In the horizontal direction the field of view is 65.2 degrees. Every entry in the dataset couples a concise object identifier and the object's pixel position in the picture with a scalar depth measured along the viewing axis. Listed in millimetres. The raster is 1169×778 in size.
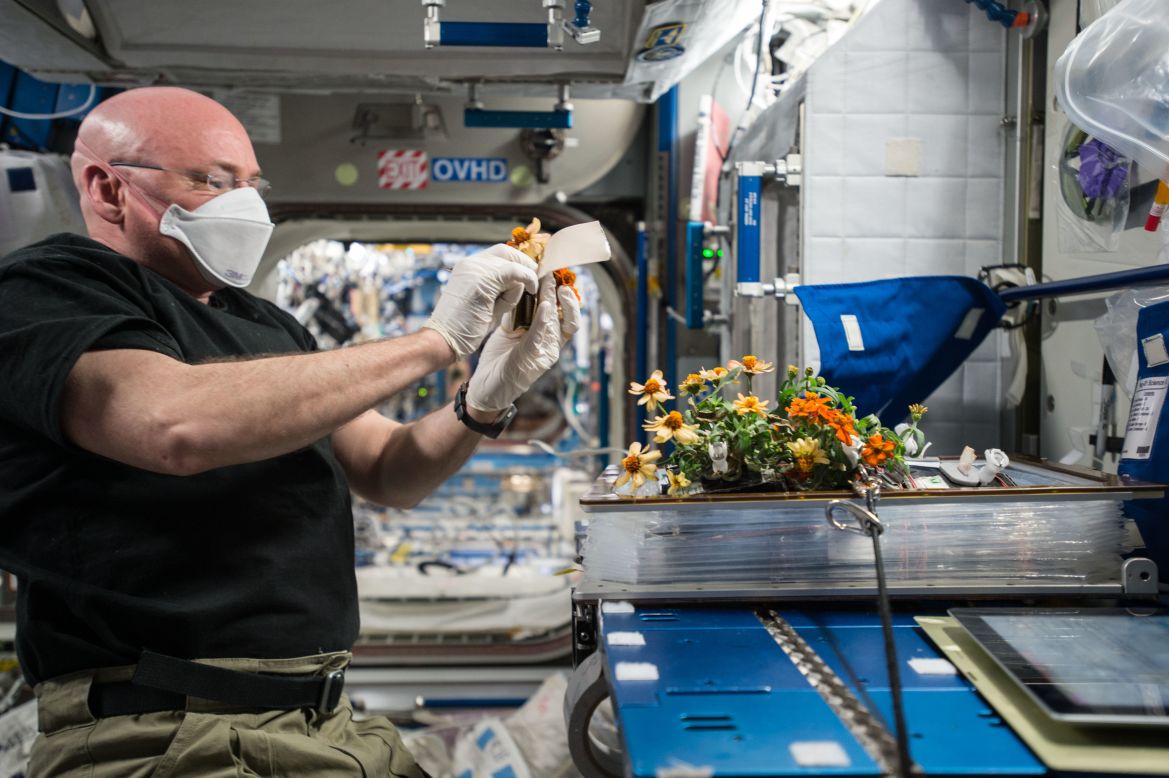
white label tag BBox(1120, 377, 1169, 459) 1585
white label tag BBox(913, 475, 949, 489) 1535
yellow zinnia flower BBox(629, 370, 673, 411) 1600
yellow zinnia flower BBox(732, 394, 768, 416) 1568
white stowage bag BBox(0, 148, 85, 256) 3715
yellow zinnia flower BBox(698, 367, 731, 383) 1667
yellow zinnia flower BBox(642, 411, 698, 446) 1520
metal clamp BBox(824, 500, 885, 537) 1300
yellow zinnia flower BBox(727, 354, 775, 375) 1698
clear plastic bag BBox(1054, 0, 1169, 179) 1566
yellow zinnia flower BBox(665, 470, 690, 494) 1517
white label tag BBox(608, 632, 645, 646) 1284
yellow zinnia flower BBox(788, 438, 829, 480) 1502
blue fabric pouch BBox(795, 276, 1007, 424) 2305
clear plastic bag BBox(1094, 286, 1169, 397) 1766
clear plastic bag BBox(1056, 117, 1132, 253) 1922
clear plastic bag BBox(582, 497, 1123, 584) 1450
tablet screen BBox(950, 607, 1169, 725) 1008
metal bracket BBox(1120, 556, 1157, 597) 1434
